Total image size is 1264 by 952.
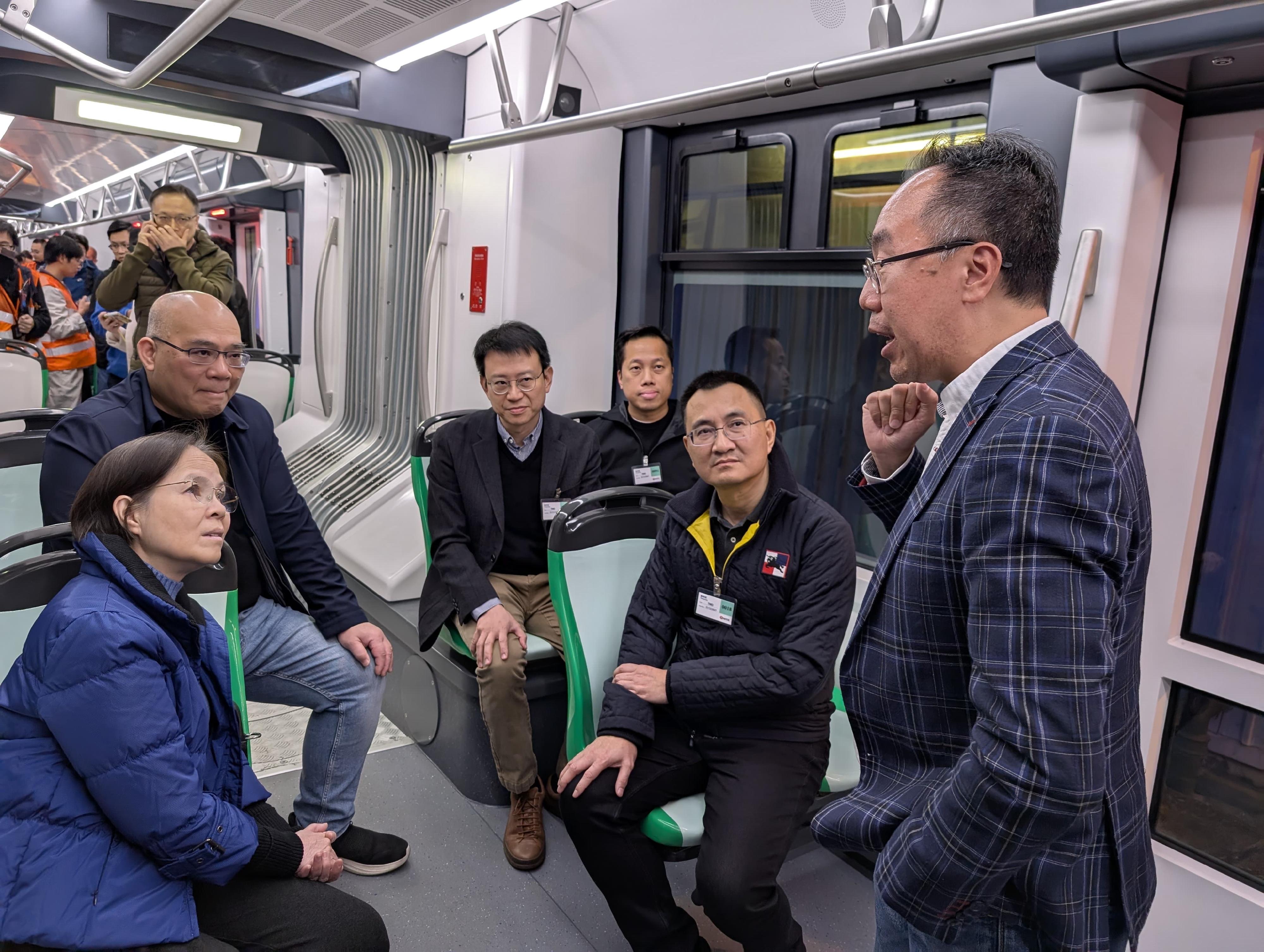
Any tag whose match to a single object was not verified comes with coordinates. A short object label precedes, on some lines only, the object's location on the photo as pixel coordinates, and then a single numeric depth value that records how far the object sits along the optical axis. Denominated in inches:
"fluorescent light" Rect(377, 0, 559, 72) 114.2
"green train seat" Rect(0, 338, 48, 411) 173.2
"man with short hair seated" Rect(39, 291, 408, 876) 94.6
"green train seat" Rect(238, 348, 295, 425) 243.0
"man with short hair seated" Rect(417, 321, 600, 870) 121.0
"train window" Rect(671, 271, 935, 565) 135.9
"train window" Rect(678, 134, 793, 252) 144.3
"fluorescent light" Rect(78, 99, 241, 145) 150.3
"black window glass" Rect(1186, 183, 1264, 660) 88.8
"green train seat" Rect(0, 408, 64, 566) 115.3
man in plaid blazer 37.9
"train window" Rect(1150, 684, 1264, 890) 91.1
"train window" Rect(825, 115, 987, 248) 125.1
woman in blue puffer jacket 59.4
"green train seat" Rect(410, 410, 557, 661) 123.6
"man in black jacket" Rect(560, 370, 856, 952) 84.0
